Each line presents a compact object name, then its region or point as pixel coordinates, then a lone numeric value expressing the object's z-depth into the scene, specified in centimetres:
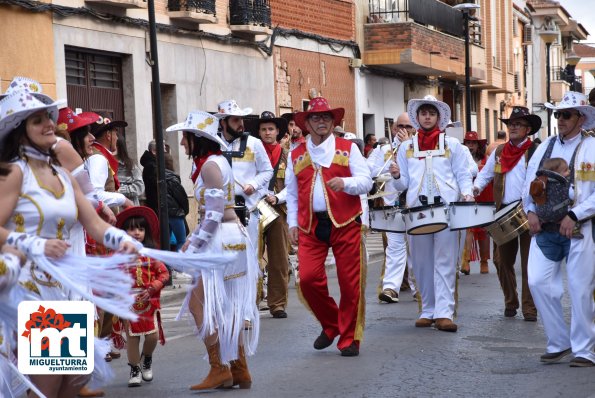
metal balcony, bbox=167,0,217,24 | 2344
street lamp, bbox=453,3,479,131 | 3057
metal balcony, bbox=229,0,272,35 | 2597
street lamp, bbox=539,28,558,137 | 4422
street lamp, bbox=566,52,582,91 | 5172
